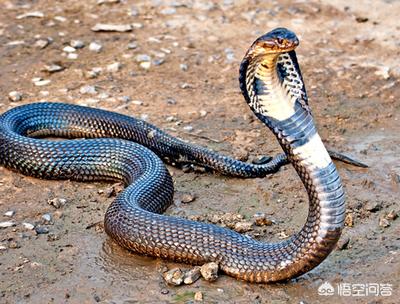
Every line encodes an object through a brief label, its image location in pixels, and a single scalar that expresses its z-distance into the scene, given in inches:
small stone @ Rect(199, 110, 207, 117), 336.0
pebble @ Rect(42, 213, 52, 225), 260.8
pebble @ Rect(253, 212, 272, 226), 256.1
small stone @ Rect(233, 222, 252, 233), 251.9
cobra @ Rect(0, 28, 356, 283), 204.2
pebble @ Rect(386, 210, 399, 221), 251.4
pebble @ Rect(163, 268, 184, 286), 221.1
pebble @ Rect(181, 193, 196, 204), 275.2
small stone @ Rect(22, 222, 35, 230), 256.4
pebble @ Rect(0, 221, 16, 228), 257.4
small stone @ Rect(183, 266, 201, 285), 221.8
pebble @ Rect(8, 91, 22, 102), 349.1
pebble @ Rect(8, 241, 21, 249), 244.7
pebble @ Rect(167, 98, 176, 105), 346.6
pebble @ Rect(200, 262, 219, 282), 222.2
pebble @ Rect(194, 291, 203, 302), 214.7
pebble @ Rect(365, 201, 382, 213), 258.2
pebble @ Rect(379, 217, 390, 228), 248.0
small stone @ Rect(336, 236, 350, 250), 236.4
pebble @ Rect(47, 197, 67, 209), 271.2
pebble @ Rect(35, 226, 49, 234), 254.4
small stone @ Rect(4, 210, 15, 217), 264.7
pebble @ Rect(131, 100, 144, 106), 346.3
